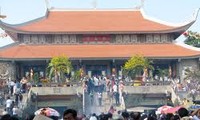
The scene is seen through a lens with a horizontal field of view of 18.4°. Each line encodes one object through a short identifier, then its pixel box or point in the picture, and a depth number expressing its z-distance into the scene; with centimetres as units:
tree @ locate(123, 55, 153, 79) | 3606
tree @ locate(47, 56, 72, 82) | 3566
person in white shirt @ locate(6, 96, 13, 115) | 2573
